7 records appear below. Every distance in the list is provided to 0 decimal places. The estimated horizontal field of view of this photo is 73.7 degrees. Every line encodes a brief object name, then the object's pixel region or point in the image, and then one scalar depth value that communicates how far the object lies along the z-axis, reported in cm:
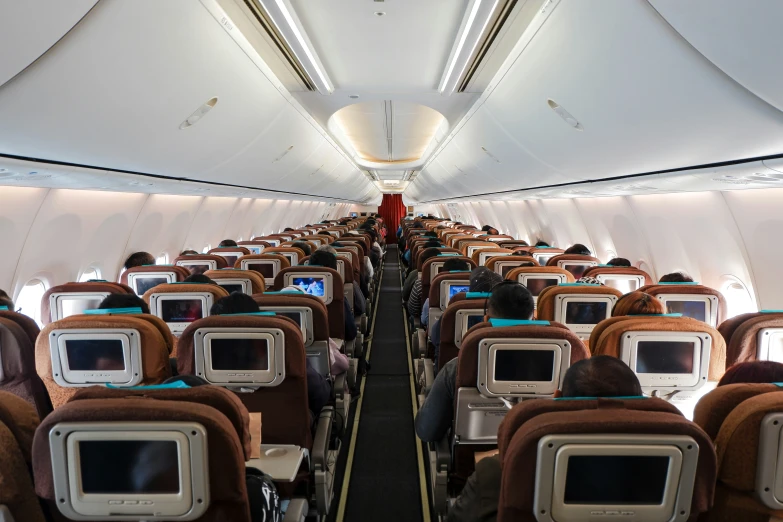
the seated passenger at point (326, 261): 637
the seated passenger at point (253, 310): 362
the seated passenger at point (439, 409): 321
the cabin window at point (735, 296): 628
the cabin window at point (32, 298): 647
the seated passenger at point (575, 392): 213
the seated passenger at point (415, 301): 761
